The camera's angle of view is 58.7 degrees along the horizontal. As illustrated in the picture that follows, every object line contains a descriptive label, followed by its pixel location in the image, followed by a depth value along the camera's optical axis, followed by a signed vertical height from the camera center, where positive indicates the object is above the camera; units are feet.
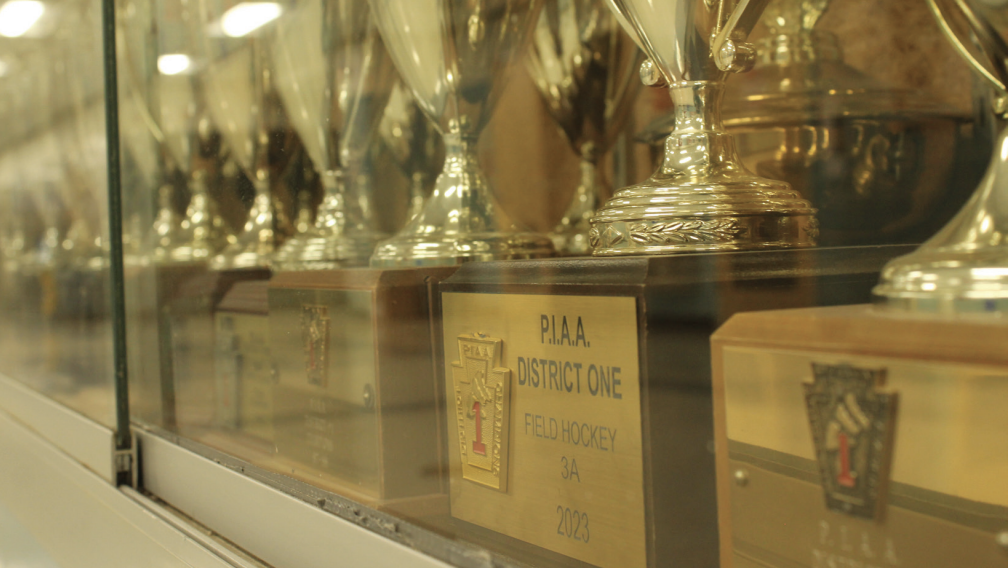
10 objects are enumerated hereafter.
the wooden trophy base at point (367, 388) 1.72 -0.20
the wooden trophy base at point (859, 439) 0.79 -0.16
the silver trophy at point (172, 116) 2.96 +0.64
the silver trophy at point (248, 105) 2.51 +0.58
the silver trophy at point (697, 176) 1.35 +0.16
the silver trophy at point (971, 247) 0.85 +0.02
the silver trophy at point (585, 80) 2.26 +0.52
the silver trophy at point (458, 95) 1.94 +0.45
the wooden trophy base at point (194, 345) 2.73 -0.15
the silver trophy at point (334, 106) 2.30 +0.50
